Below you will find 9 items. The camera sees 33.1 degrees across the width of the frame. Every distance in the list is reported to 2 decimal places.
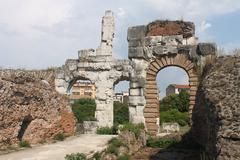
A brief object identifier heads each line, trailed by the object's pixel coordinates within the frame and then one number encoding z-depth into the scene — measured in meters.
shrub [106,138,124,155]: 10.57
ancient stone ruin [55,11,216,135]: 16.23
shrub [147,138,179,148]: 13.47
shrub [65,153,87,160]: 8.72
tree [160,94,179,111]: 38.21
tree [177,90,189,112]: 37.38
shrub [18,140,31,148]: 10.64
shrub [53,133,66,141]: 12.20
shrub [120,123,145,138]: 13.25
